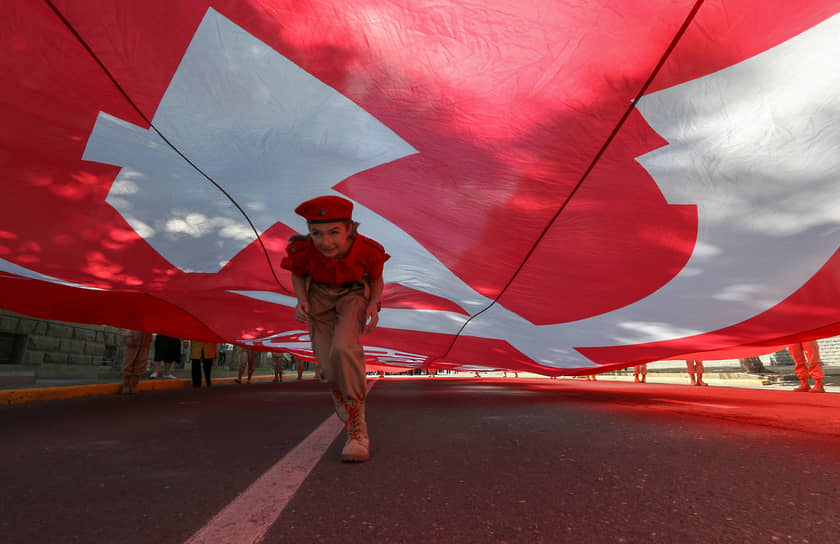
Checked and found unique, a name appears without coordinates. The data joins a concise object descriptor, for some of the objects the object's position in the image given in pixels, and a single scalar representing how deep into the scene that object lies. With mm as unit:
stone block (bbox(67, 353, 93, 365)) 13930
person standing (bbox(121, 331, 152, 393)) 7461
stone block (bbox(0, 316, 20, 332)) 11625
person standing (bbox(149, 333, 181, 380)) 10664
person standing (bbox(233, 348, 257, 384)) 13016
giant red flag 2145
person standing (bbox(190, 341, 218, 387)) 9922
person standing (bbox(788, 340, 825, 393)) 7922
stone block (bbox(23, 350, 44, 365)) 12283
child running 2506
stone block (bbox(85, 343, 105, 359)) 14588
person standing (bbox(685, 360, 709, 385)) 10930
